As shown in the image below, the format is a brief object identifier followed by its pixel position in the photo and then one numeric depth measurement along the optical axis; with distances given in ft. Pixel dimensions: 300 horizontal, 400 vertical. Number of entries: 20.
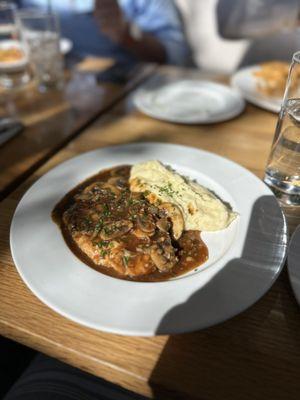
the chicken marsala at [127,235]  0.95
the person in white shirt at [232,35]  2.66
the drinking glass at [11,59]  2.12
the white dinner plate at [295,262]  0.83
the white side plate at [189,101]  1.78
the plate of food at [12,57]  2.15
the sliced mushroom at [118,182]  1.24
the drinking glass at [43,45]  2.04
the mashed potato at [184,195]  1.09
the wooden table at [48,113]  1.43
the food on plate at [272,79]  1.97
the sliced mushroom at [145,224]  1.02
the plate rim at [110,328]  0.73
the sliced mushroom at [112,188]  1.19
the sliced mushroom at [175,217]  1.07
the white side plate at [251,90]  1.84
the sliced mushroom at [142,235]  1.01
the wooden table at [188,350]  0.71
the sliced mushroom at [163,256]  0.95
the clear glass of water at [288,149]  1.18
